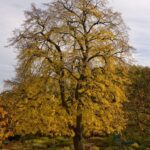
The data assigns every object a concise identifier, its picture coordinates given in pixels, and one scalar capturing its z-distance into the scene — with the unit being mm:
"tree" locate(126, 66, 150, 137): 39645
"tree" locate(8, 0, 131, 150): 17151
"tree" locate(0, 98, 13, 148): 34322
